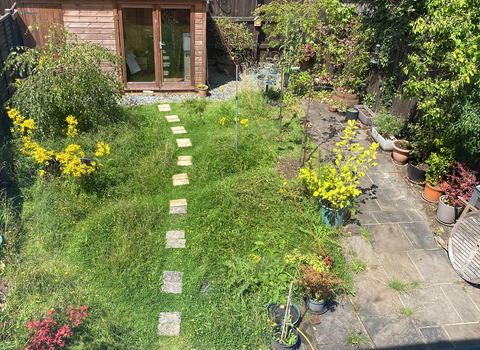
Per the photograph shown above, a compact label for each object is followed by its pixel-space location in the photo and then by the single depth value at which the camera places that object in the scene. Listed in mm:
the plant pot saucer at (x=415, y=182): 7819
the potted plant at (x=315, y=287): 5094
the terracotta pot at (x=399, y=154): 8366
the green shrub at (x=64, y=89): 7816
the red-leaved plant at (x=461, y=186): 6539
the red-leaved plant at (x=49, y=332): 4293
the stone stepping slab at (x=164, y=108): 10249
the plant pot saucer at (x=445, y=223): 6781
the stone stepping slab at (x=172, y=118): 9727
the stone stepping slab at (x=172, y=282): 5453
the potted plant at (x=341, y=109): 10516
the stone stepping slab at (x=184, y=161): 8078
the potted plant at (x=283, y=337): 4715
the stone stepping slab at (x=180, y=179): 7511
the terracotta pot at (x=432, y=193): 7180
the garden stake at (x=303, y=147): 7648
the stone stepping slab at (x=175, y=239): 6125
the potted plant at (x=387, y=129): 8938
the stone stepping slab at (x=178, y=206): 6812
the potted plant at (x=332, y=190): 6168
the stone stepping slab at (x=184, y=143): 8719
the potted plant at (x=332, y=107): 10695
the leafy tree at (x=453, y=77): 6008
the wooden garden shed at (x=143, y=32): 10117
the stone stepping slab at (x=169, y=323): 4934
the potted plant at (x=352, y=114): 10211
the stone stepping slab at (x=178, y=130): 9227
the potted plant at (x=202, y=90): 11023
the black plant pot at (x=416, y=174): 7748
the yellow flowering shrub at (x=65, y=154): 6648
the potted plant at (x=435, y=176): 7117
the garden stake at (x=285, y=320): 4648
